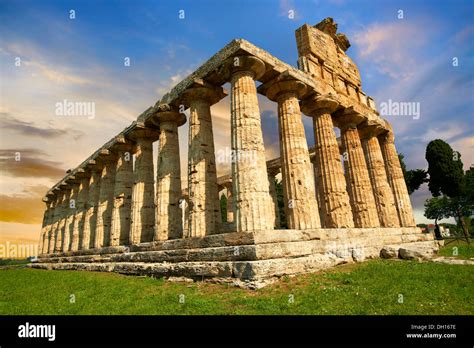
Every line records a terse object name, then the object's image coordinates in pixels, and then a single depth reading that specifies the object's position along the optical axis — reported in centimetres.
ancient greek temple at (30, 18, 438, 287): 1105
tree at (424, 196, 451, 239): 4700
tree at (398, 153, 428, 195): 3516
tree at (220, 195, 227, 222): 4562
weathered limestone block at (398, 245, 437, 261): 1263
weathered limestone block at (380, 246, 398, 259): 1356
